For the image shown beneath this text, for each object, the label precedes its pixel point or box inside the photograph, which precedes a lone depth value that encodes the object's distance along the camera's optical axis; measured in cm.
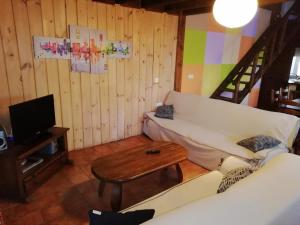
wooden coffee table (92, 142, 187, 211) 202
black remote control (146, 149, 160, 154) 247
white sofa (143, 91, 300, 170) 276
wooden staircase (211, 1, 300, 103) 480
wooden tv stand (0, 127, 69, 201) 220
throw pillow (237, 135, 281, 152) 260
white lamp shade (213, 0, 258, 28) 163
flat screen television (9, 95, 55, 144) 228
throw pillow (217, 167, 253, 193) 156
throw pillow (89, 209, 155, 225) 101
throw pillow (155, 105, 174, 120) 389
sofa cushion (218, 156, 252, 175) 200
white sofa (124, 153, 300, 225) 93
